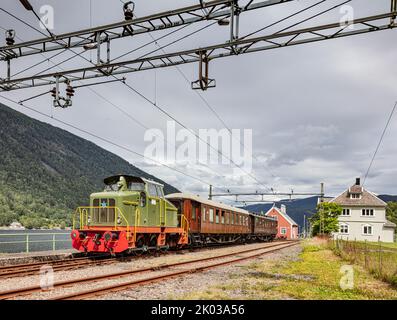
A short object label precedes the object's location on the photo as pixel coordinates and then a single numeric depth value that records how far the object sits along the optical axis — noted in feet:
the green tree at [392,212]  358.84
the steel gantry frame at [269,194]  153.48
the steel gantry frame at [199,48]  37.70
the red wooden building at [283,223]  287.89
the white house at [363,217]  211.00
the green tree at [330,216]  189.47
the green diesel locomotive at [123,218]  55.01
